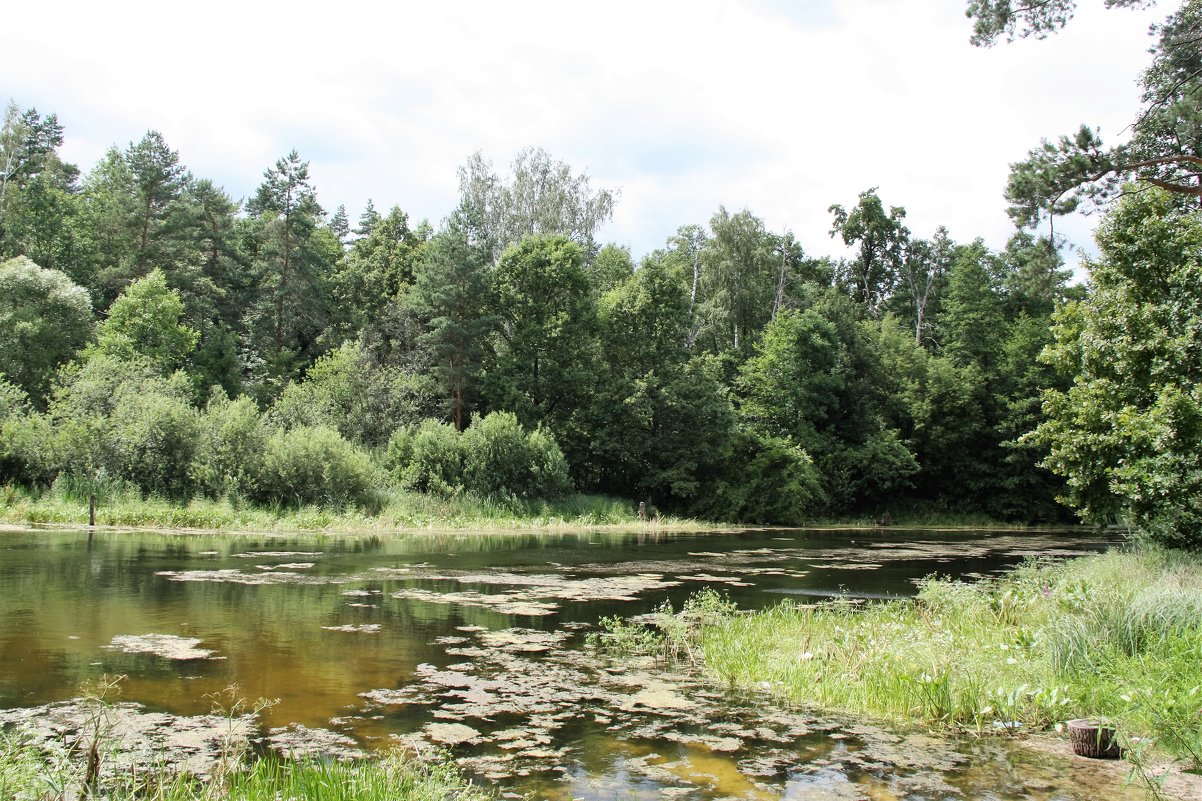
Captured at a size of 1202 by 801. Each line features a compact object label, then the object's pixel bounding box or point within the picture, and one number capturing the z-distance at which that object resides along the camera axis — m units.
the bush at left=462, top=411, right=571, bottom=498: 38.34
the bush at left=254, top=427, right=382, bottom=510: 32.56
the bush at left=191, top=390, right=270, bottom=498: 31.78
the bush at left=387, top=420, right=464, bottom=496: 36.94
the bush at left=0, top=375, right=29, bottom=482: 30.66
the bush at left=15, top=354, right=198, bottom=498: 30.64
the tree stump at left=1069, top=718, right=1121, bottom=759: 7.24
